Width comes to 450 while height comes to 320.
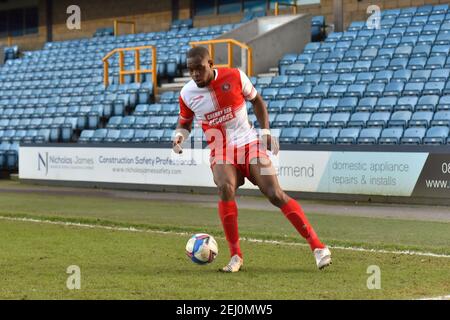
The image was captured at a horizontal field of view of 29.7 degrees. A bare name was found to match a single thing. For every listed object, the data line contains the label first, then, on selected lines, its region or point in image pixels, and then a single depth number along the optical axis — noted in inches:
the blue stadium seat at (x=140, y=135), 885.2
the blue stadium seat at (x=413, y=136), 689.6
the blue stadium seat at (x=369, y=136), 713.0
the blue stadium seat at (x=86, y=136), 946.7
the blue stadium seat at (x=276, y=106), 833.5
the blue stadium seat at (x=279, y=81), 888.9
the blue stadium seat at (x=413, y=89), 757.9
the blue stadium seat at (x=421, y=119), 706.8
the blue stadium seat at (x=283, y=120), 800.3
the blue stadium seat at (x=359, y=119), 745.7
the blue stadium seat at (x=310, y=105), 806.7
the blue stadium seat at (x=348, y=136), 727.1
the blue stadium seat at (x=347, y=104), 777.6
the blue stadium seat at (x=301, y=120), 788.6
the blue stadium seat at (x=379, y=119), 733.3
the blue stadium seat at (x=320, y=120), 772.0
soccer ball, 322.3
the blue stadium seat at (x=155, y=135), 869.2
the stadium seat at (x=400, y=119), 721.0
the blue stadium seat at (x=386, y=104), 748.6
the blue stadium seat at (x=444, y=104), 715.8
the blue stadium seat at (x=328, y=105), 793.6
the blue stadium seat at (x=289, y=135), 768.3
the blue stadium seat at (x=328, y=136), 741.9
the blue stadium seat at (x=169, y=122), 885.2
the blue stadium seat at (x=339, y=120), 757.9
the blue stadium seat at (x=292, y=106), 821.3
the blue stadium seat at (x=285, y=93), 855.9
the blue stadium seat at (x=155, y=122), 903.1
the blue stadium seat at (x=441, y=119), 692.7
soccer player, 316.2
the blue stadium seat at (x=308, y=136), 756.0
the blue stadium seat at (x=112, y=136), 920.9
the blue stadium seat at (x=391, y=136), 701.9
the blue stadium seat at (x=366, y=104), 763.2
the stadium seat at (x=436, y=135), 674.2
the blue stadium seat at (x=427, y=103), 725.3
